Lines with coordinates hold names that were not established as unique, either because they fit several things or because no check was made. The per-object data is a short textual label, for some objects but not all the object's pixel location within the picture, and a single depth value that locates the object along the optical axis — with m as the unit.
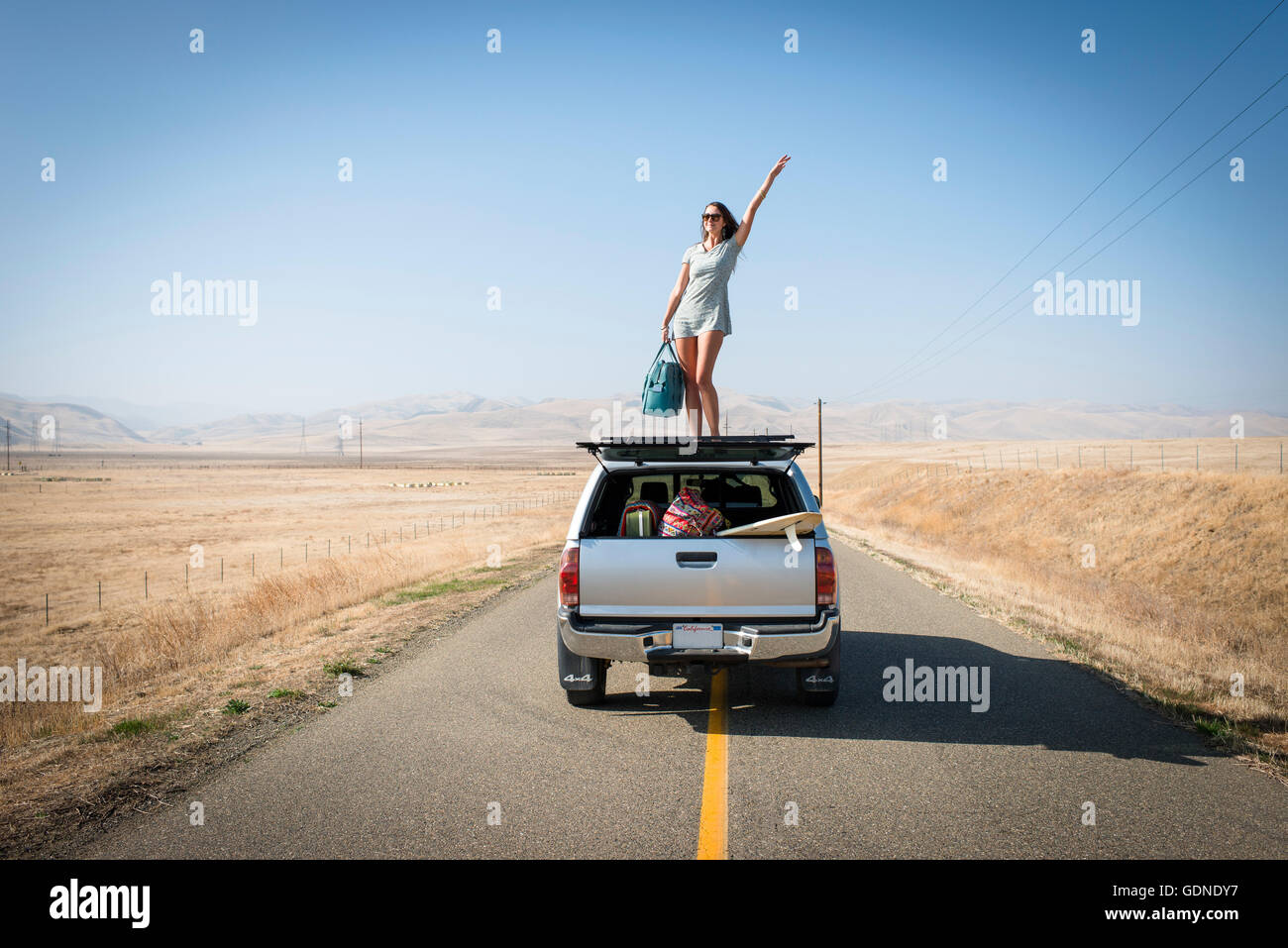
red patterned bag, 5.87
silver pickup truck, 5.38
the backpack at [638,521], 6.07
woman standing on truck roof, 7.44
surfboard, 5.30
